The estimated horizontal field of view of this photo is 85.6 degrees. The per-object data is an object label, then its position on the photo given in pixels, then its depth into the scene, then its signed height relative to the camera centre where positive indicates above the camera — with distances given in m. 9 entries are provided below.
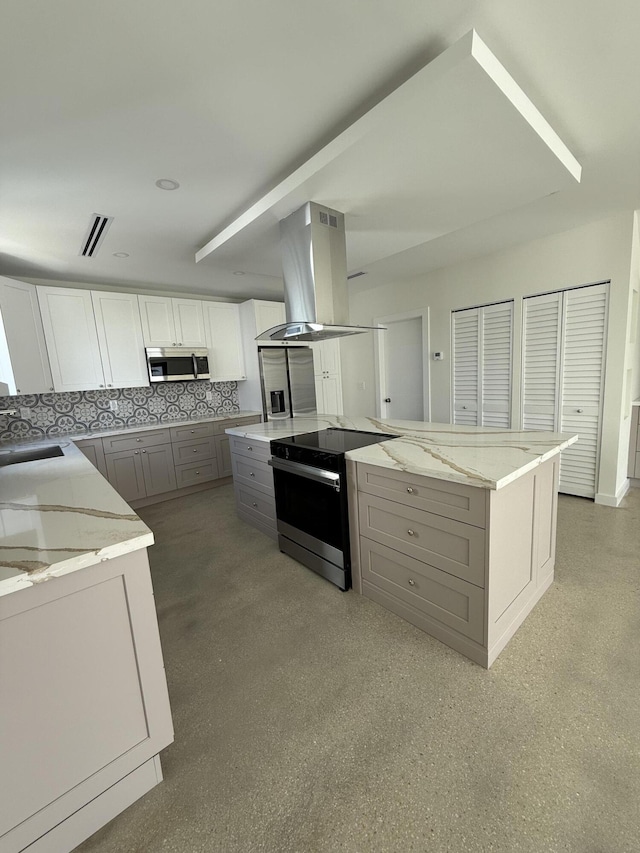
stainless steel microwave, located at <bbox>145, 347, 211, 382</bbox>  4.14 +0.25
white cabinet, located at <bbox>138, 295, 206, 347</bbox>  4.12 +0.77
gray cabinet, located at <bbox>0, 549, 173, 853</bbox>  0.94 -0.93
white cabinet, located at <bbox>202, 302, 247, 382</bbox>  4.63 +0.55
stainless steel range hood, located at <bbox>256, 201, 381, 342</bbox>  2.24 +0.71
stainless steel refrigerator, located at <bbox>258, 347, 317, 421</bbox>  4.66 -0.06
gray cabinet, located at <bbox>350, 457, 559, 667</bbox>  1.54 -0.93
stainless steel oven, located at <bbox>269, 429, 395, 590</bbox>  2.12 -0.82
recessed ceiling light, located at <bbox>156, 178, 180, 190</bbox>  1.99 +1.16
